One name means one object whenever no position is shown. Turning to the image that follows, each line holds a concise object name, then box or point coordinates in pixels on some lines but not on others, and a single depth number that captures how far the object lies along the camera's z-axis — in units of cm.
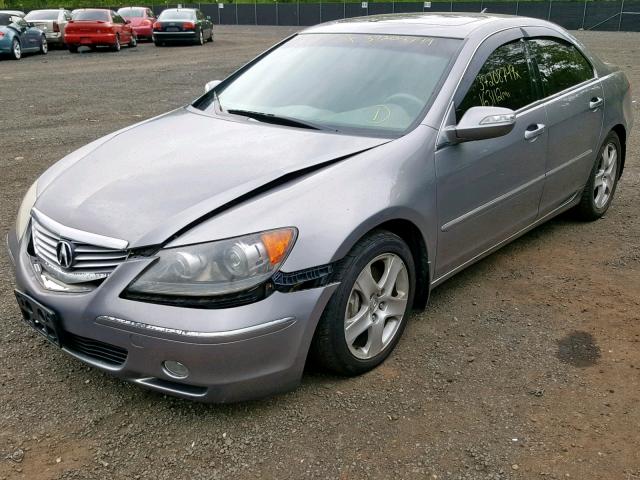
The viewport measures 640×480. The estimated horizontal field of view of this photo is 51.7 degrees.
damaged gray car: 259
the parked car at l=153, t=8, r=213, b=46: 2466
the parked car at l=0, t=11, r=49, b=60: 1884
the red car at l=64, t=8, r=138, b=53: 2162
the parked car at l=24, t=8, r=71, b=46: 2292
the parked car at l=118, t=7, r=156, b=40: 2773
